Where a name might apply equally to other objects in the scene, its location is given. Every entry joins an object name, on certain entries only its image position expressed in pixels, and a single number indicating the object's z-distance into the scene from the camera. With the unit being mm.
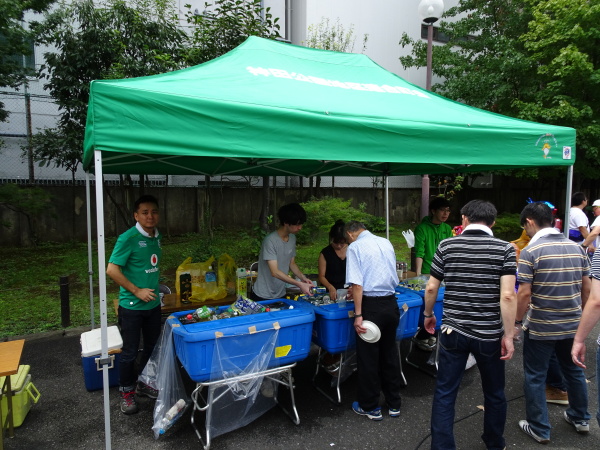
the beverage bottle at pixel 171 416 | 2939
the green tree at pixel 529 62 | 9070
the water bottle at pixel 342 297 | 3360
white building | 10039
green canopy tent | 2496
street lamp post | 6535
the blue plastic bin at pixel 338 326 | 3225
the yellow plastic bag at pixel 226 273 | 4710
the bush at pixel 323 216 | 10820
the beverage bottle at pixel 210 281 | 4531
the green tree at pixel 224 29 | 6645
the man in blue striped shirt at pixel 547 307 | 2816
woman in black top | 4277
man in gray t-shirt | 3836
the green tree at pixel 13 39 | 5964
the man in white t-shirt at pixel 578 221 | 6625
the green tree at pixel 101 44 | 7141
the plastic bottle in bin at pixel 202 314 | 3045
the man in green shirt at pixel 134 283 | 3258
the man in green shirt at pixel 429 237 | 4500
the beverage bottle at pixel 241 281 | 4395
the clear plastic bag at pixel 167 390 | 2953
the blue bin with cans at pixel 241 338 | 2682
